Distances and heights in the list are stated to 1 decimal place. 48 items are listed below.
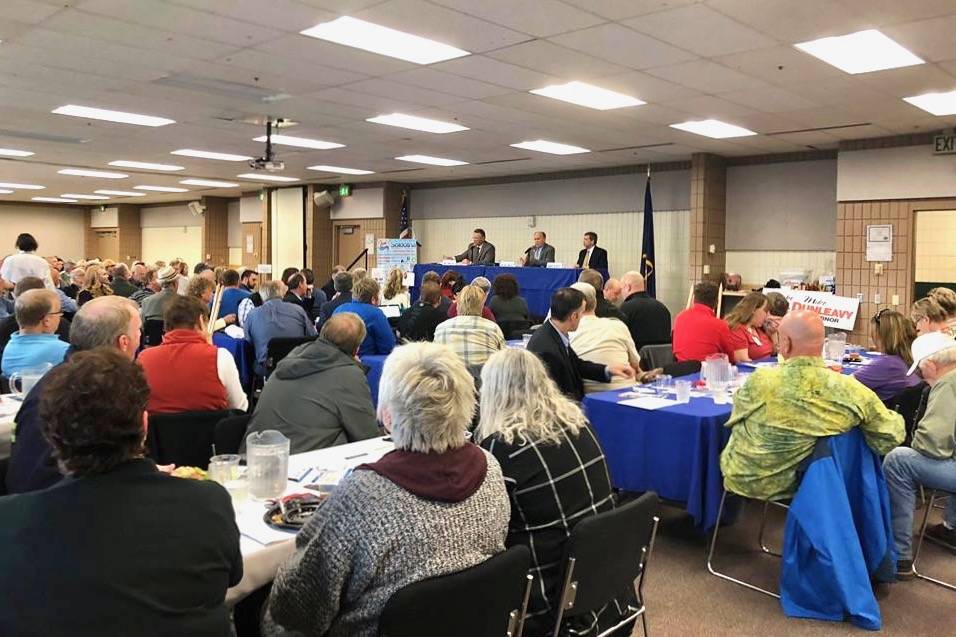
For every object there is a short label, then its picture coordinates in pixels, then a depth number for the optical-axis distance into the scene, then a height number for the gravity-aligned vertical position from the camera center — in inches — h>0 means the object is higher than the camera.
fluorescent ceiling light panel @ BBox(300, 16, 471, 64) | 209.5 +67.7
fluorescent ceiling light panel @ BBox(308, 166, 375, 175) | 526.9 +73.7
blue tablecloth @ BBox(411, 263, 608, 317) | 410.0 -2.1
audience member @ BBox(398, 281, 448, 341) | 247.0 -12.7
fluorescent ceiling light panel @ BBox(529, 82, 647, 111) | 278.1 +68.4
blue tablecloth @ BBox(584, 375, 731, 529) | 148.1 -34.1
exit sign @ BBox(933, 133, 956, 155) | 344.8 +60.7
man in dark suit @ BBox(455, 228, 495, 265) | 469.7 +16.5
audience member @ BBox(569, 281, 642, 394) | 186.2 -16.1
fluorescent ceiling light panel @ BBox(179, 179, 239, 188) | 626.8 +76.9
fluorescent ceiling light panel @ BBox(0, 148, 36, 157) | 461.3 +74.4
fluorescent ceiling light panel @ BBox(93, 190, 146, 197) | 734.5 +79.2
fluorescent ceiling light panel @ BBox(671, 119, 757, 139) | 343.6 +68.9
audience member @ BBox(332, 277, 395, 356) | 238.5 -12.9
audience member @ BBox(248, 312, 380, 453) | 124.9 -20.5
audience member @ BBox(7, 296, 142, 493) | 85.1 -10.7
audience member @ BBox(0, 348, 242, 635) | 53.3 -18.6
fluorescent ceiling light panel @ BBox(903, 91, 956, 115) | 282.5 +67.1
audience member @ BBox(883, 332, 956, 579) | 143.3 -33.9
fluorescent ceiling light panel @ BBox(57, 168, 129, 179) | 564.1 +76.2
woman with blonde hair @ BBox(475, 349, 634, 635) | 86.1 -21.6
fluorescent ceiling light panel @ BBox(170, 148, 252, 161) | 457.1 +73.6
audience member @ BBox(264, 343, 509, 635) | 68.9 -22.7
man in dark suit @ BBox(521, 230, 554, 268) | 459.5 +14.5
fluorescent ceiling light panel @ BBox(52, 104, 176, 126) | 332.8 +71.4
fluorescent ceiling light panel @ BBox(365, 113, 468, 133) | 341.4 +70.1
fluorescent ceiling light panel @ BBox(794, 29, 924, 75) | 214.7 +66.5
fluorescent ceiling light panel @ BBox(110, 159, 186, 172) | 516.4 +75.3
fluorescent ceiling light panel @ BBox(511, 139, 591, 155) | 407.2 +70.8
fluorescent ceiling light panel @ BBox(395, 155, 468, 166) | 464.8 +72.1
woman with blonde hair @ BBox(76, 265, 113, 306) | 319.9 -4.7
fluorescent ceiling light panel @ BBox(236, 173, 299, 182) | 576.8 +75.2
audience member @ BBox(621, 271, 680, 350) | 253.1 -13.9
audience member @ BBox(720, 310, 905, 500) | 129.0 -23.1
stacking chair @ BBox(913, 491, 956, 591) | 143.9 -54.2
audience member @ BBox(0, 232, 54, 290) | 344.8 +3.9
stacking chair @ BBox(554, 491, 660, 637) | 80.7 -30.3
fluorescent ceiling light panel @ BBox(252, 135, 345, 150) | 401.8 +71.6
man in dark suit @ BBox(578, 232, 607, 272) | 454.4 +12.6
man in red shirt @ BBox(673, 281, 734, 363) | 211.2 -14.8
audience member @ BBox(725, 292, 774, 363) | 221.3 -14.1
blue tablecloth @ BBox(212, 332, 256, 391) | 261.6 -27.9
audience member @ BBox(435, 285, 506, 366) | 199.0 -15.7
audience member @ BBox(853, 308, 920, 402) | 176.6 -18.5
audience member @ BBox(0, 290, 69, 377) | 161.5 -13.8
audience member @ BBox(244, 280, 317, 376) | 248.8 -15.7
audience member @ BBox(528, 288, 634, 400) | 166.9 -15.3
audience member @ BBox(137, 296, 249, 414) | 132.4 -16.0
